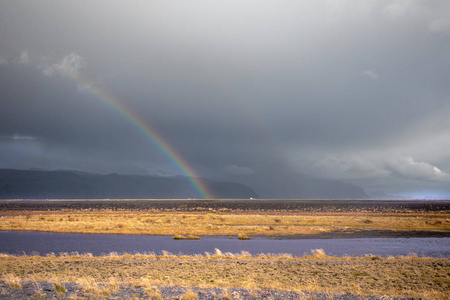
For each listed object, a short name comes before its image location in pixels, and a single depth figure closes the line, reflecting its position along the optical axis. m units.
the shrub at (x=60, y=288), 14.52
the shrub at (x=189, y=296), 13.34
